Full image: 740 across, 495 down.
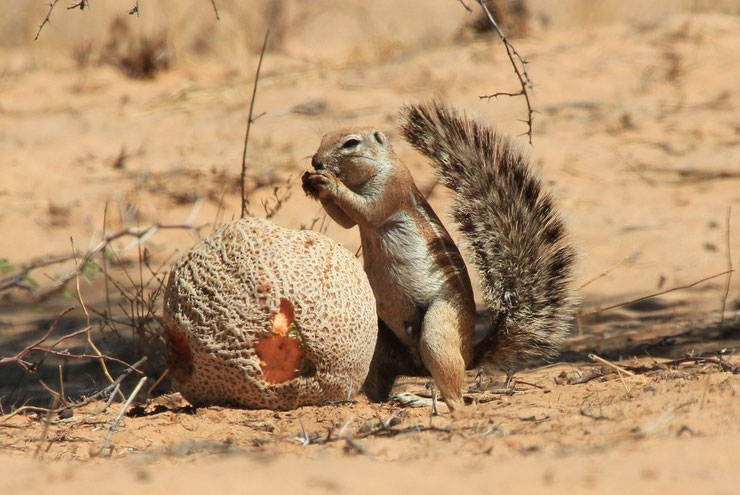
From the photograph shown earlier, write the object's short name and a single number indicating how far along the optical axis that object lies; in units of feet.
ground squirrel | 32.86
